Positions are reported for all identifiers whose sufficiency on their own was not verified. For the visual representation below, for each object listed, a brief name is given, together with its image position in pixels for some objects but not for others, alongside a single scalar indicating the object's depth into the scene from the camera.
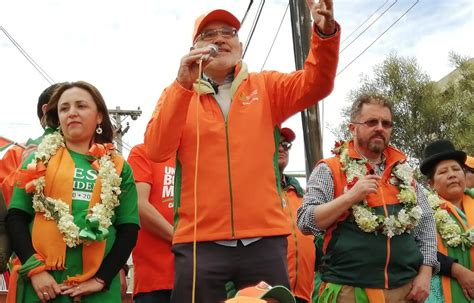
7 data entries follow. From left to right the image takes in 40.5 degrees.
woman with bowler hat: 4.91
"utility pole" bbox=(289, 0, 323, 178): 8.76
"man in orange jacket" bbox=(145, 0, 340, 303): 3.34
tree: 28.72
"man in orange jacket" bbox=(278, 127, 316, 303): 5.34
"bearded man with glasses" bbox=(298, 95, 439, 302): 4.09
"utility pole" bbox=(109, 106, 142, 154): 30.60
